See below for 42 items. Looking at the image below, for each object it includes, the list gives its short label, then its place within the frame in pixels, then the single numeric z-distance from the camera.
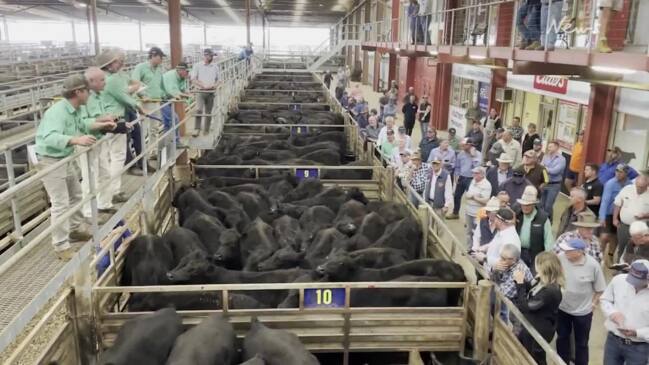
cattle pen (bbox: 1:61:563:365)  4.84
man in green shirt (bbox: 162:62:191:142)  9.95
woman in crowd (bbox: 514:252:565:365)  4.98
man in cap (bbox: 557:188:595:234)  7.05
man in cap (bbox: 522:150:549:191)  8.90
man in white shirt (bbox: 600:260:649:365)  4.77
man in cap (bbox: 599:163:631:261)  8.40
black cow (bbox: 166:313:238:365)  4.70
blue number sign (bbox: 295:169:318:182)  10.72
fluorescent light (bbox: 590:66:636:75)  7.14
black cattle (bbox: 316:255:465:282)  6.33
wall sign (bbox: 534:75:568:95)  13.72
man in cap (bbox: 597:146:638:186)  9.27
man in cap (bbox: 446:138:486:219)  10.65
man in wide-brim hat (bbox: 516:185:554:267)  6.38
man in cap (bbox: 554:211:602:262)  5.87
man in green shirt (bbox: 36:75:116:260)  5.16
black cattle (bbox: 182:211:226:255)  7.80
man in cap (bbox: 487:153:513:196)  9.00
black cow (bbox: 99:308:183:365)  4.71
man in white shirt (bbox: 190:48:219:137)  11.88
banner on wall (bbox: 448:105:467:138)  19.86
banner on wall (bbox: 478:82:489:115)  19.16
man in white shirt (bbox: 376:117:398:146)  11.45
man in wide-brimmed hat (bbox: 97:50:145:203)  6.62
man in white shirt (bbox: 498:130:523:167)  10.79
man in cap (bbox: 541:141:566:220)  9.77
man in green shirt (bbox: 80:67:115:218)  5.64
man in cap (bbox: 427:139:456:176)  10.32
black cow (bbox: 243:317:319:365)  4.76
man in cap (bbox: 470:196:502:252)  6.52
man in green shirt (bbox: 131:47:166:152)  9.57
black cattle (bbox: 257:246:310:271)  6.96
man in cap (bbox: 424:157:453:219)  9.23
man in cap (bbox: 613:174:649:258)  7.57
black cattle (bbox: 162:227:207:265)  7.11
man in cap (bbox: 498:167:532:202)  7.71
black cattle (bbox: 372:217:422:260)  7.54
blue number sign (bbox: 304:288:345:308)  5.38
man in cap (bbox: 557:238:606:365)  5.36
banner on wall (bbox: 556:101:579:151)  13.43
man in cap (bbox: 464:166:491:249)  8.36
